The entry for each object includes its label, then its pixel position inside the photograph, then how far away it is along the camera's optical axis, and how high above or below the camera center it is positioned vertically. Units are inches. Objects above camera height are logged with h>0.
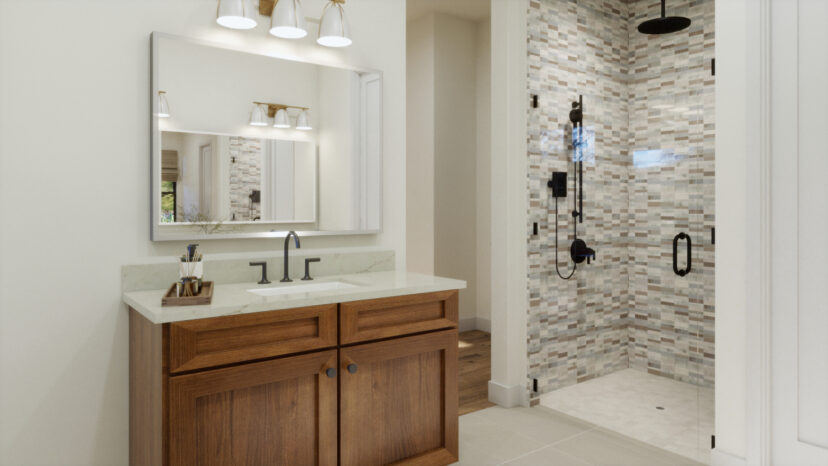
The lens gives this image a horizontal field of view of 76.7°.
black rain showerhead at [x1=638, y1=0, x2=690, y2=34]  119.8 +48.2
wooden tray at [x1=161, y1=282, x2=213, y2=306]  71.0 -9.3
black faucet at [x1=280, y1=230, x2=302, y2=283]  97.4 -1.5
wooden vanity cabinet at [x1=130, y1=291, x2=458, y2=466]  70.1 -23.5
